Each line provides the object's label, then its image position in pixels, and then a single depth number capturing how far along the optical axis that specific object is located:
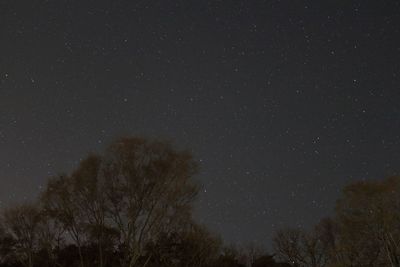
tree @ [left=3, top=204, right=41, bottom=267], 29.83
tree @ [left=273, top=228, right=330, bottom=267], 40.81
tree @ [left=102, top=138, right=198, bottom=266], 19.64
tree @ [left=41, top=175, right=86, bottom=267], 22.12
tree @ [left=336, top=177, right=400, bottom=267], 23.17
